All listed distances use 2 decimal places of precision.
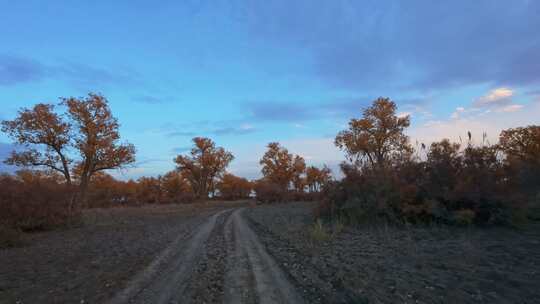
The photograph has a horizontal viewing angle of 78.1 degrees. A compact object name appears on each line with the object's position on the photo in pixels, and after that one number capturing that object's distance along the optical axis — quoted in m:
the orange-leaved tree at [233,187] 92.69
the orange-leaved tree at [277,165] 73.50
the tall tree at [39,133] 25.12
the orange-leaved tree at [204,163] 66.94
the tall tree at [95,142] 26.58
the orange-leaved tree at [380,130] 43.19
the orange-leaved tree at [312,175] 78.19
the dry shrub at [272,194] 60.03
